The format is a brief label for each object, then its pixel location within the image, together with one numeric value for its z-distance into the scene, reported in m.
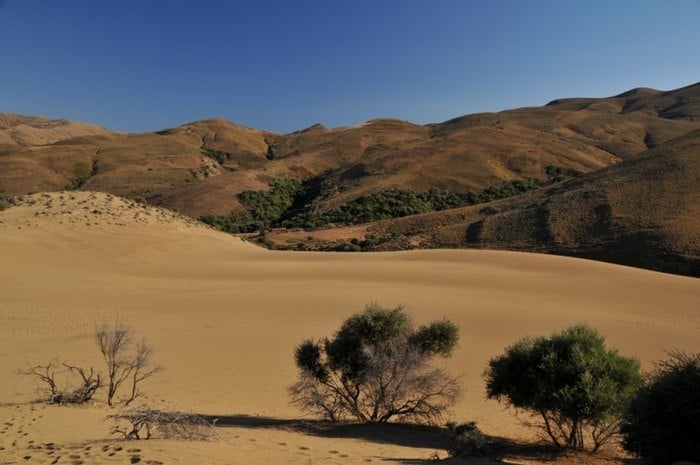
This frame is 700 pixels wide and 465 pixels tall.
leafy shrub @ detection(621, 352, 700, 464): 7.16
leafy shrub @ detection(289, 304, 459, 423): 10.82
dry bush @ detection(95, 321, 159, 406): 11.41
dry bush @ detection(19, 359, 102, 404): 11.01
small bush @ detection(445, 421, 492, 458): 8.86
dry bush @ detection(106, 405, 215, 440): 7.87
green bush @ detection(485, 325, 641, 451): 9.20
